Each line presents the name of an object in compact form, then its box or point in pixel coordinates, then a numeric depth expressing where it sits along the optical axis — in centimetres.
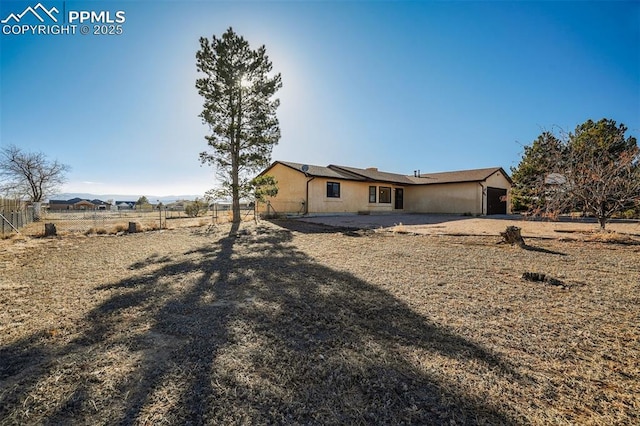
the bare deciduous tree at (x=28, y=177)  2742
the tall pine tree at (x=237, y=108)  1432
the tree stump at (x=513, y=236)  815
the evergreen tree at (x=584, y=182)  888
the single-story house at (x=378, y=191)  1892
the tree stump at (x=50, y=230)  1064
